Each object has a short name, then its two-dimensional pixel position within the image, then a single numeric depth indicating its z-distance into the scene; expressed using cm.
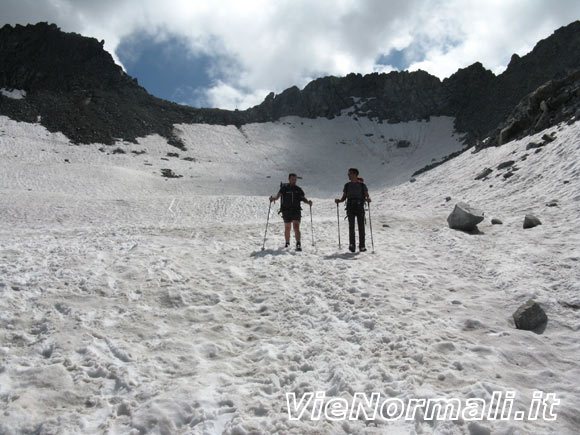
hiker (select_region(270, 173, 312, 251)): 1077
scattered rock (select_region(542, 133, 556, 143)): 1841
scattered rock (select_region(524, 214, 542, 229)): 1052
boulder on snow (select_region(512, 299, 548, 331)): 524
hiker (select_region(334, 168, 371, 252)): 1023
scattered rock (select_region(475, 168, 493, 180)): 2034
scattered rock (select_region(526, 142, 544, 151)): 1928
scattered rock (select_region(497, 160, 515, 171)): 1945
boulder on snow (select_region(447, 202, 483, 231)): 1161
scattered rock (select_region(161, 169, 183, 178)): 4161
